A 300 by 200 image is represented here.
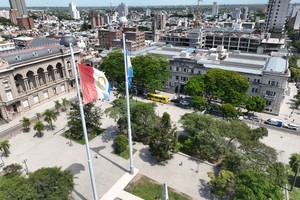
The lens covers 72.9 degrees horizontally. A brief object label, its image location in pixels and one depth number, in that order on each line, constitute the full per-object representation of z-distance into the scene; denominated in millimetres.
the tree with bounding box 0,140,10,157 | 42212
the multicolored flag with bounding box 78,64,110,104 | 23031
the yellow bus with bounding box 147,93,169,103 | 69688
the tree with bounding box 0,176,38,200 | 24047
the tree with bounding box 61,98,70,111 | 60806
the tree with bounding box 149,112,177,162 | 38969
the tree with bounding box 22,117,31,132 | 51500
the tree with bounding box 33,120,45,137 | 49038
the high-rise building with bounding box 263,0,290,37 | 159650
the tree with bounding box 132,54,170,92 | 68312
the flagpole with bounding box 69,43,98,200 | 23306
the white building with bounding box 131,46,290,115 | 60656
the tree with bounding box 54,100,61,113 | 59778
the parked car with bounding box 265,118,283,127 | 55925
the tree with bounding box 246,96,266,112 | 57875
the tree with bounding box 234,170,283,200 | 27031
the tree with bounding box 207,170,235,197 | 31172
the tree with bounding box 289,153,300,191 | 33562
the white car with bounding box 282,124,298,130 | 54531
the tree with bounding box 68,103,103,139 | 48219
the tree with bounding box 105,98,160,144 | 45594
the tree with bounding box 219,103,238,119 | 54062
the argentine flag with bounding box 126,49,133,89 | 30202
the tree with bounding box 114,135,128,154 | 42406
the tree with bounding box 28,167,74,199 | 25875
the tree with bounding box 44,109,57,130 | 51188
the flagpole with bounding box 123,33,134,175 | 29488
